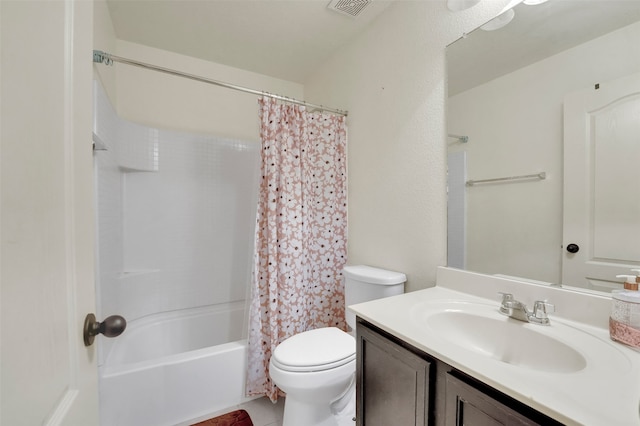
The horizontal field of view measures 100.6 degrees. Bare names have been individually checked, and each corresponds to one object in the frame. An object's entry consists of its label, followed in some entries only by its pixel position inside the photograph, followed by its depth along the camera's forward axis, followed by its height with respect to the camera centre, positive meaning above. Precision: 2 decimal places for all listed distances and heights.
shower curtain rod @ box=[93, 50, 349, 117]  1.34 +0.78
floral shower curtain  1.67 -0.15
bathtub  1.37 -0.97
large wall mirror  0.84 +0.25
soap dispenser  0.69 -0.28
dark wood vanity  0.57 -0.48
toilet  1.20 -0.73
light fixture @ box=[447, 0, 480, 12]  1.16 +0.92
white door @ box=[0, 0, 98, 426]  0.32 -0.01
